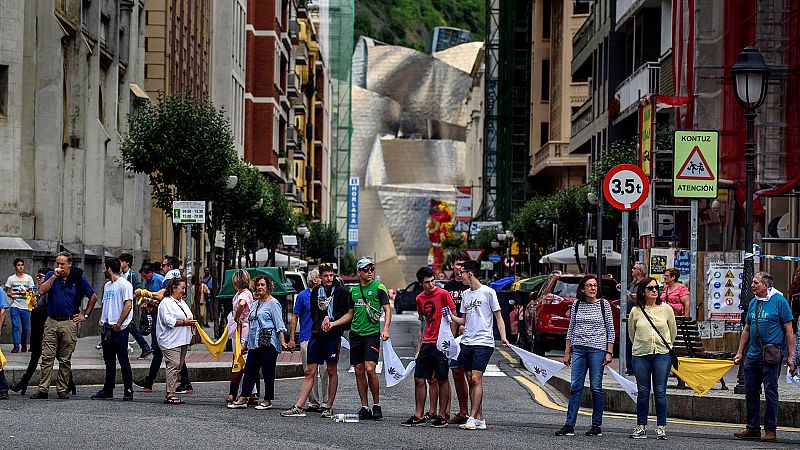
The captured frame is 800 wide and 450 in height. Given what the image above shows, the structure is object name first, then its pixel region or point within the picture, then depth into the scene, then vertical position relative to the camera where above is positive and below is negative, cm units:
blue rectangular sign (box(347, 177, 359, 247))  16600 +232
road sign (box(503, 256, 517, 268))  7938 -154
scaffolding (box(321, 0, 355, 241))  15100 +1369
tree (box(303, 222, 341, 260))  10362 -87
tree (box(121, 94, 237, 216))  3869 +197
